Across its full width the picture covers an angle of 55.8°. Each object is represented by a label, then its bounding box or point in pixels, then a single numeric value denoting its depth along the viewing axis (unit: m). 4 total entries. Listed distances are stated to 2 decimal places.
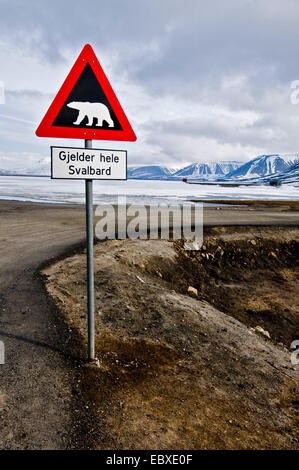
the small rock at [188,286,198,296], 7.58
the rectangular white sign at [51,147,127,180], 2.90
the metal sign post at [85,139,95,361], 3.12
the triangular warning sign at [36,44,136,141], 3.00
